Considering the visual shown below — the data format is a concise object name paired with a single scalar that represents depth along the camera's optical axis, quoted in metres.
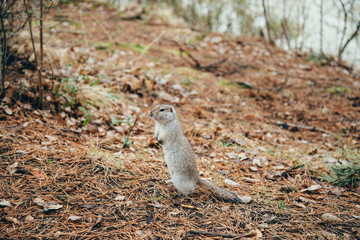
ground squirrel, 2.70
